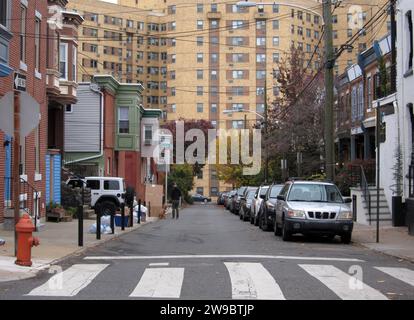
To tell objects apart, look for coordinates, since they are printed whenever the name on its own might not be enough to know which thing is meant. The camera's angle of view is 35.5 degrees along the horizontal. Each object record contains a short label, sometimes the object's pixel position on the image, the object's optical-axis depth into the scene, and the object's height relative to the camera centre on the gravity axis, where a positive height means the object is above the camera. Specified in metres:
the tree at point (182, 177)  65.81 +0.54
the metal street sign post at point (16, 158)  12.19 +0.48
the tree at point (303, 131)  38.25 +3.05
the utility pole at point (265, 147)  43.62 +2.37
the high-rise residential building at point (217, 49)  95.00 +19.91
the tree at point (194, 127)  78.44 +7.00
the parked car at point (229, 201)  47.44 -1.47
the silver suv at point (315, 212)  17.34 -0.80
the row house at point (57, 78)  26.48 +4.65
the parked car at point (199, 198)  87.25 -2.15
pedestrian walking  32.88 -0.76
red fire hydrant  11.64 -1.08
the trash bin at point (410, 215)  20.09 -1.05
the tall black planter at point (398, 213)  23.41 -1.11
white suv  32.94 -0.30
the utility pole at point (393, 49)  25.16 +5.60
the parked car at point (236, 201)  38.81 -1.17
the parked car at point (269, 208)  22.09 -0.91
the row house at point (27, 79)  18.67 +3.24
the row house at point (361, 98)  30.40 +4.44
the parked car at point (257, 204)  26.04 -0.90
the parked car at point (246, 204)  30.41 -1.03
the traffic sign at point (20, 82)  14.72 +2.30
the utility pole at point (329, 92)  21.36 +3.03
